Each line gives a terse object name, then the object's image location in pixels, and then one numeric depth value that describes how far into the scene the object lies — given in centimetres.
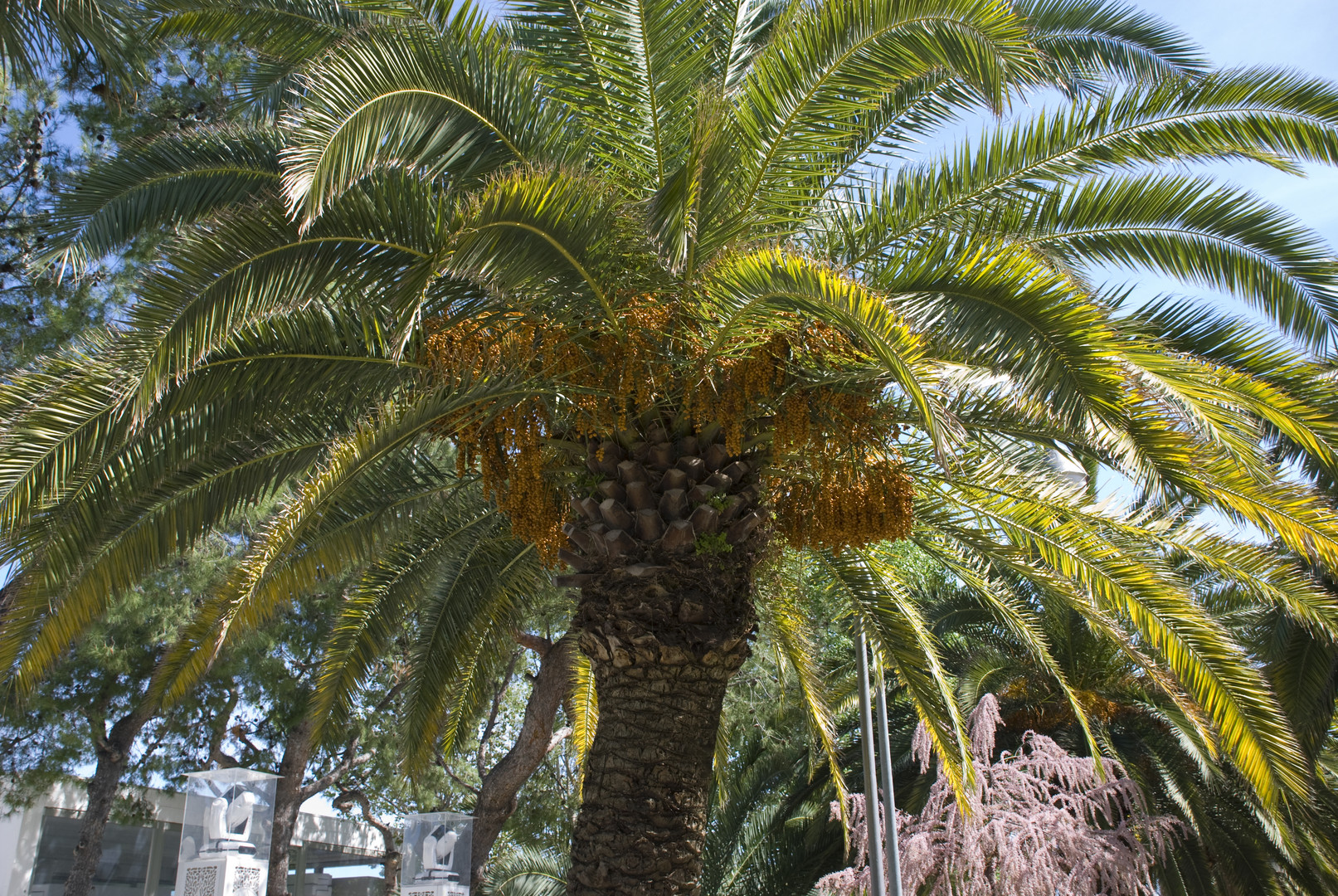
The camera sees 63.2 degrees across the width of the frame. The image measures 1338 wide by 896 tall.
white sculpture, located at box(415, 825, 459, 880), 964
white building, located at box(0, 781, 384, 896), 1720
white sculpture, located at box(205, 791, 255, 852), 838
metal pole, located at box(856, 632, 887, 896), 936
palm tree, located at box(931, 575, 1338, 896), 1280
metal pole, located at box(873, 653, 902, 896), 911
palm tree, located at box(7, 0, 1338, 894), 534
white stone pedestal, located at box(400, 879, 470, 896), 944
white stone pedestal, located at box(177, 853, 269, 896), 817
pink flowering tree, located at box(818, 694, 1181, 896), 1182
